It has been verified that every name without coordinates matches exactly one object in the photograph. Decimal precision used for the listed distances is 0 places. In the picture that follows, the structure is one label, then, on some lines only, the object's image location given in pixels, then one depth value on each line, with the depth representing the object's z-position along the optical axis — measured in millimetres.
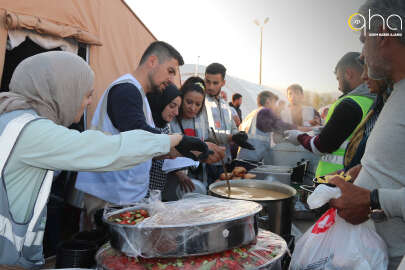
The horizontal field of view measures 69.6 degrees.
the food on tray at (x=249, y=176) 3343
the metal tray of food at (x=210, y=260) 1209
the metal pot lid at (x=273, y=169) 3686
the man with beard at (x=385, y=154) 1288
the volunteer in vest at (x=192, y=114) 3719
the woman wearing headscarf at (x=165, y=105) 3174
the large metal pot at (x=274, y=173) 3465
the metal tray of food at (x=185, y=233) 1155
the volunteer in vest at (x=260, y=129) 5410
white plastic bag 1326
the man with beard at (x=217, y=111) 4113
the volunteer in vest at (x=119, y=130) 1941
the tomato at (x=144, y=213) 1462
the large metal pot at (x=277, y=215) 1840
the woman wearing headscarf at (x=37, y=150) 1248
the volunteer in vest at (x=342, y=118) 2342
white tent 12820
